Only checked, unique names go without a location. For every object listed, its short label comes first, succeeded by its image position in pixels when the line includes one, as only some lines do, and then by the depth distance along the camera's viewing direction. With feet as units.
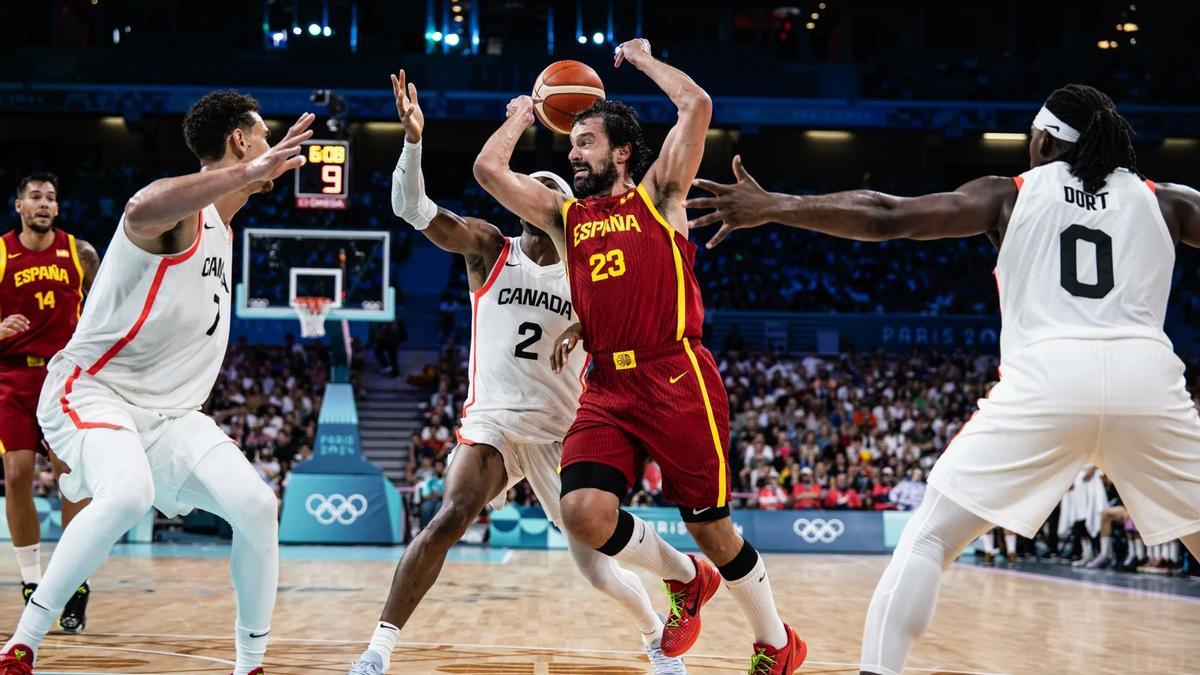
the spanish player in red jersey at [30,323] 23.44
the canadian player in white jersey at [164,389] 14.51
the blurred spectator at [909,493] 60.23
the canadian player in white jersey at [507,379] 18.02
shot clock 50.78
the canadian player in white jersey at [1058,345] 11.98
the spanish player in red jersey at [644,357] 16.01
